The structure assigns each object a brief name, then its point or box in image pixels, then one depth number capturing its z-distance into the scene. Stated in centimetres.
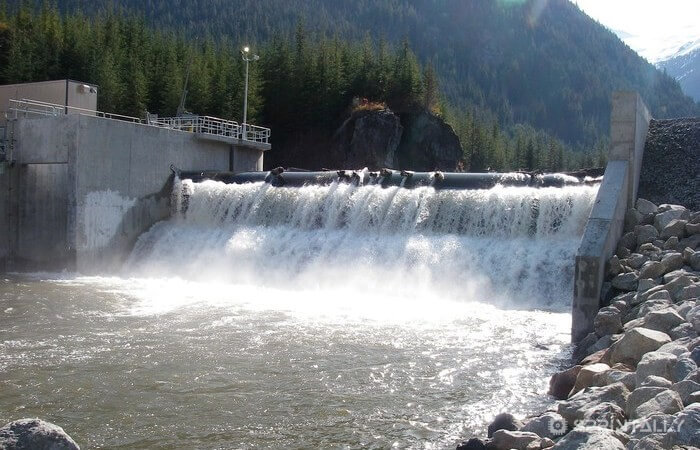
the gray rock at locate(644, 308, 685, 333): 793
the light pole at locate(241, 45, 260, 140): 2669
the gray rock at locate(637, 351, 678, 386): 633
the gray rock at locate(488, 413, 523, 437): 611
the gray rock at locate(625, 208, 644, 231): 1304
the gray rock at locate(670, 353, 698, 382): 605
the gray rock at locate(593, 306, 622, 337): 930
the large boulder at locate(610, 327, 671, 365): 746
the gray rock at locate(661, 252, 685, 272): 1045
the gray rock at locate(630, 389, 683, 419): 544
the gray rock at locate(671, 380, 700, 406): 556
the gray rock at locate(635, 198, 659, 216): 1320
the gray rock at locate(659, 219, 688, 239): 1163
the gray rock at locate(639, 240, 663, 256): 1137
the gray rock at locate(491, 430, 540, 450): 562
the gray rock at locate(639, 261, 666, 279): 1044
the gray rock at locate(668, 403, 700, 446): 468
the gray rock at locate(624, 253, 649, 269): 1121
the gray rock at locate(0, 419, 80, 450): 448
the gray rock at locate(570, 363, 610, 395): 731
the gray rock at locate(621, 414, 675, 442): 497
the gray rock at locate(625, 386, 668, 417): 582
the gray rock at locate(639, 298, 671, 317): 897
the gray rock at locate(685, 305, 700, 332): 735
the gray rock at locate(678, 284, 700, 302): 889
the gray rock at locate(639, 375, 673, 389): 595
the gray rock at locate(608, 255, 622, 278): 1126
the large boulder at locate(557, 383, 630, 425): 602
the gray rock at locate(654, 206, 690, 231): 1223
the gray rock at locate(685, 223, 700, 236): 1144
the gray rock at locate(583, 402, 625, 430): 565
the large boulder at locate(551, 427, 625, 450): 482
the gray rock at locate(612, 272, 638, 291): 1066
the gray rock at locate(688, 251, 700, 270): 1016
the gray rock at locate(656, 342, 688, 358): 670
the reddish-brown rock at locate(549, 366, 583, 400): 774
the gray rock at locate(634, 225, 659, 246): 1202
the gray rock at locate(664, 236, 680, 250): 1130
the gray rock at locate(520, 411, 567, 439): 577
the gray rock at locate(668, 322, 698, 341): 730
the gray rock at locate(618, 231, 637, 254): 1223
